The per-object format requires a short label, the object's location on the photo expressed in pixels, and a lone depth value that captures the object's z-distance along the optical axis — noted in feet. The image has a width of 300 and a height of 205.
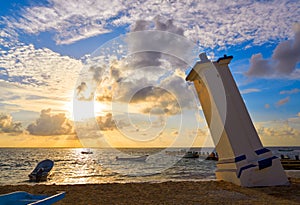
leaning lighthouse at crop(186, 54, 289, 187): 23.02
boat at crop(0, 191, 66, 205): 11.45
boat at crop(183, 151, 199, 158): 161.69
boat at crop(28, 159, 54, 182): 53.02
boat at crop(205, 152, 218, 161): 136.74
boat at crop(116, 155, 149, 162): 146.48
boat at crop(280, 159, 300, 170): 41.02
